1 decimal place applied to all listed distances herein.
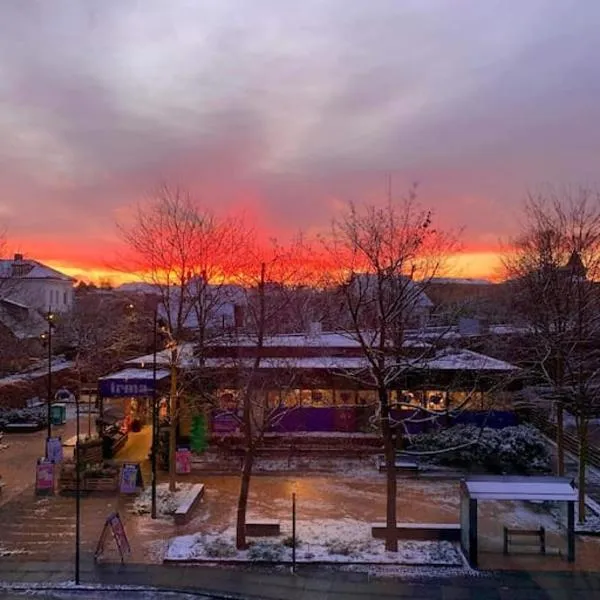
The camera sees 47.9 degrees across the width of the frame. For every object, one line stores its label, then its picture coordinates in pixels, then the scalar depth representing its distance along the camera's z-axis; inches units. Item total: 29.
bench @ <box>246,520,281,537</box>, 692.1
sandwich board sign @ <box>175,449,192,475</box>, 949.8
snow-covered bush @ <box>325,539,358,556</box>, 645.3
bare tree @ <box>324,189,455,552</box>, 637.9
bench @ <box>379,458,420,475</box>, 976.9
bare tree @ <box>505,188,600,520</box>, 776.3
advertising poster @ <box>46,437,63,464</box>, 909.8
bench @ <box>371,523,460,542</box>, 683.4
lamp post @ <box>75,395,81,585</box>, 583.8
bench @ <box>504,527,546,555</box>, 654.5
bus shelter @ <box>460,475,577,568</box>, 631.2
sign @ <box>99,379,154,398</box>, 1066.7
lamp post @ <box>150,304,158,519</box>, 761.0
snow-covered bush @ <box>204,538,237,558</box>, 640.4
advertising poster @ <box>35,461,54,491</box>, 858.1
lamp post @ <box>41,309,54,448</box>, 936.8
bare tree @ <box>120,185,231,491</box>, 836.0
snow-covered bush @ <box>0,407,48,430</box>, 1350.9
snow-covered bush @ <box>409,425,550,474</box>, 970.1
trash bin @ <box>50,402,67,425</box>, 1386.6
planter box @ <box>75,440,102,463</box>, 973.0
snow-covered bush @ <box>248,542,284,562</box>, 632.6
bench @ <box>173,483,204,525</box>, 746.2
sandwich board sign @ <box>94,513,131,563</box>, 631.8
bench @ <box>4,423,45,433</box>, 1318.9
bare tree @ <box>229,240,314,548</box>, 667.4
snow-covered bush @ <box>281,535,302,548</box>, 663.0
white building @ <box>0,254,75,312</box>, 2390.5
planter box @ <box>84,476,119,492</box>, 869.8
